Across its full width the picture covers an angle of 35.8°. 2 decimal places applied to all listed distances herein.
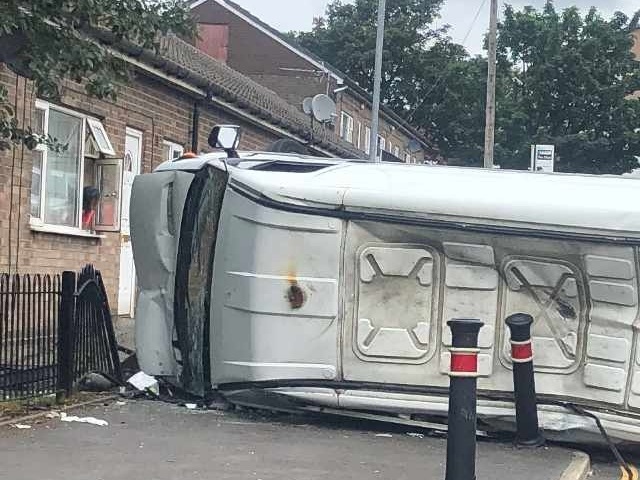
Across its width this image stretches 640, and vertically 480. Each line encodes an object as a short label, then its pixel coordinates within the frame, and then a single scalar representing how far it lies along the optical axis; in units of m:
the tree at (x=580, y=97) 38.12
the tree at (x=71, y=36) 7.07
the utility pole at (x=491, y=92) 26.16
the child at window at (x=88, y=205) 13.23
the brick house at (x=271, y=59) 36.97
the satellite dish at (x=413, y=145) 34.76
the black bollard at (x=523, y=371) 6.72
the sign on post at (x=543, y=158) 19.55
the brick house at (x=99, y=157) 11.48
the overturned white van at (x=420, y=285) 6.89
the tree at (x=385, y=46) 58.94
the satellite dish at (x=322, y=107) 20.86
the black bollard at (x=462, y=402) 5.07
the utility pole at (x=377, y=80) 20.75
